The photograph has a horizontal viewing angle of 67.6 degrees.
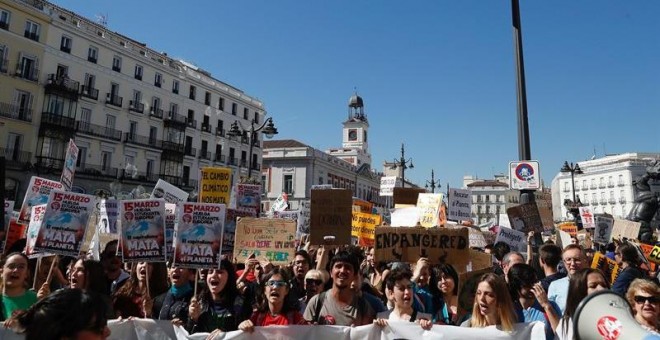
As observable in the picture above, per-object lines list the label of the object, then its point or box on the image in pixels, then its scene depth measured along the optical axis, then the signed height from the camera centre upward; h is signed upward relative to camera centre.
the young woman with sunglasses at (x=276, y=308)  4.20 -0.65
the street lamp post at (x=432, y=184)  33.91 +3.72
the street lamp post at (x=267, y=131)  15.80 +3.25
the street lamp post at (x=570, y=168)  30.95 +4.75
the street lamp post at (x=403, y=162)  33.16 +5.08
